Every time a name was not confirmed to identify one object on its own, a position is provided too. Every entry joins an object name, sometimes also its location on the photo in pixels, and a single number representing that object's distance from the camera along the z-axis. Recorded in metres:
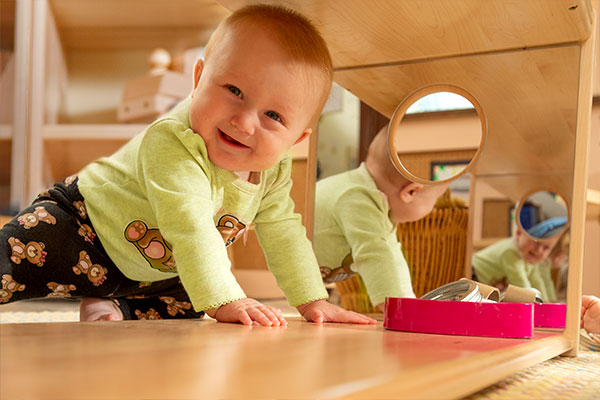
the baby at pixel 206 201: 0.64
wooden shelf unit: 2.01
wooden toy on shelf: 1.97
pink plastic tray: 0.58
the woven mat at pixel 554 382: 0.44
